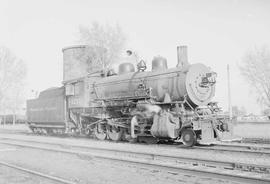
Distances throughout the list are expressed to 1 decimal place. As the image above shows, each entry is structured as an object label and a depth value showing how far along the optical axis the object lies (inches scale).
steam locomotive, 484.7
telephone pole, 944.4
